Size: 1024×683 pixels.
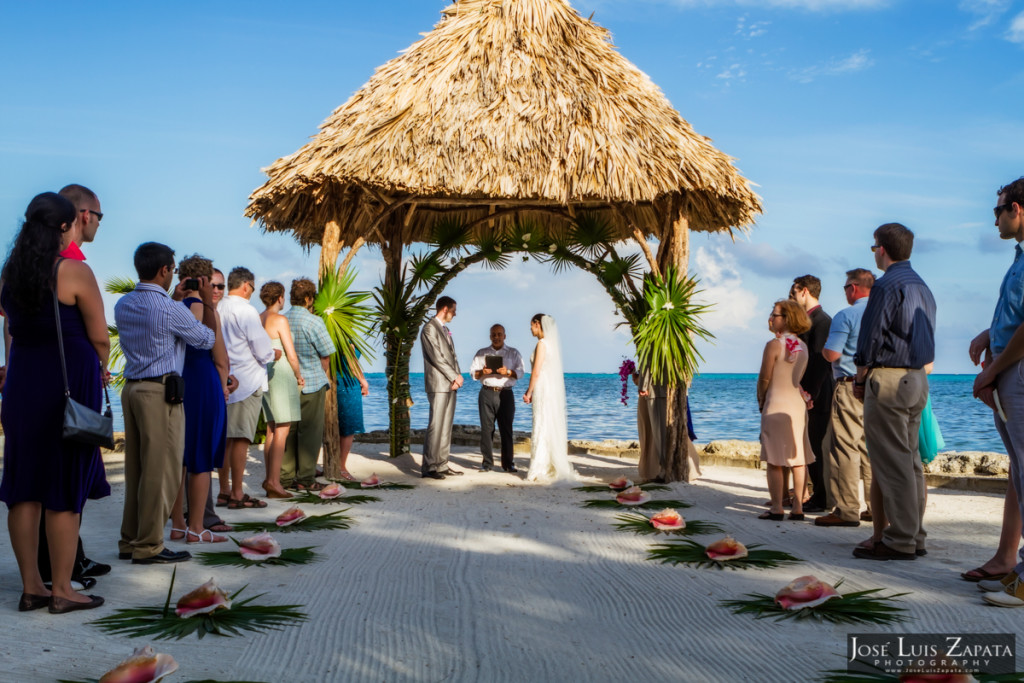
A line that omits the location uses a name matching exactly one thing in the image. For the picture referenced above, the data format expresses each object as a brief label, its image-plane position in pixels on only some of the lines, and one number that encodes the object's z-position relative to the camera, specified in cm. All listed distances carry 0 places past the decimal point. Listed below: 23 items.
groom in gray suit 943
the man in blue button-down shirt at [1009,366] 399
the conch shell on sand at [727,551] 481
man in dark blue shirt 494
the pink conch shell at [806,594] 370
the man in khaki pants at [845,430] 621
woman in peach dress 655
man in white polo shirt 676
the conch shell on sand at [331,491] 716
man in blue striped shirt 458
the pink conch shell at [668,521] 586
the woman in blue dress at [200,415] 534
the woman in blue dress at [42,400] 372
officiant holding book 1005
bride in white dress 938
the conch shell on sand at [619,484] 821
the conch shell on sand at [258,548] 470
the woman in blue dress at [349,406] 908
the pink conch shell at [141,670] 259
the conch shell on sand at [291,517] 575
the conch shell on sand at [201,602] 356
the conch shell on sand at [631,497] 713
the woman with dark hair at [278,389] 746
